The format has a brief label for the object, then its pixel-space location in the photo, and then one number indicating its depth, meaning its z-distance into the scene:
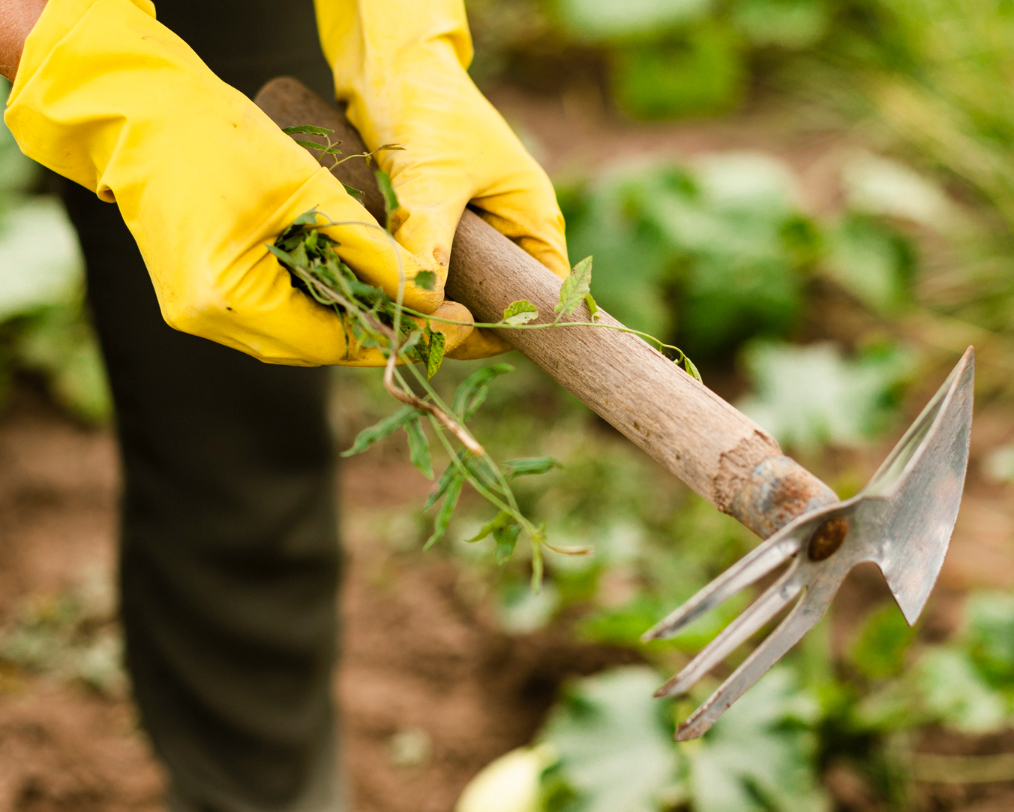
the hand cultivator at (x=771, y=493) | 1.49
